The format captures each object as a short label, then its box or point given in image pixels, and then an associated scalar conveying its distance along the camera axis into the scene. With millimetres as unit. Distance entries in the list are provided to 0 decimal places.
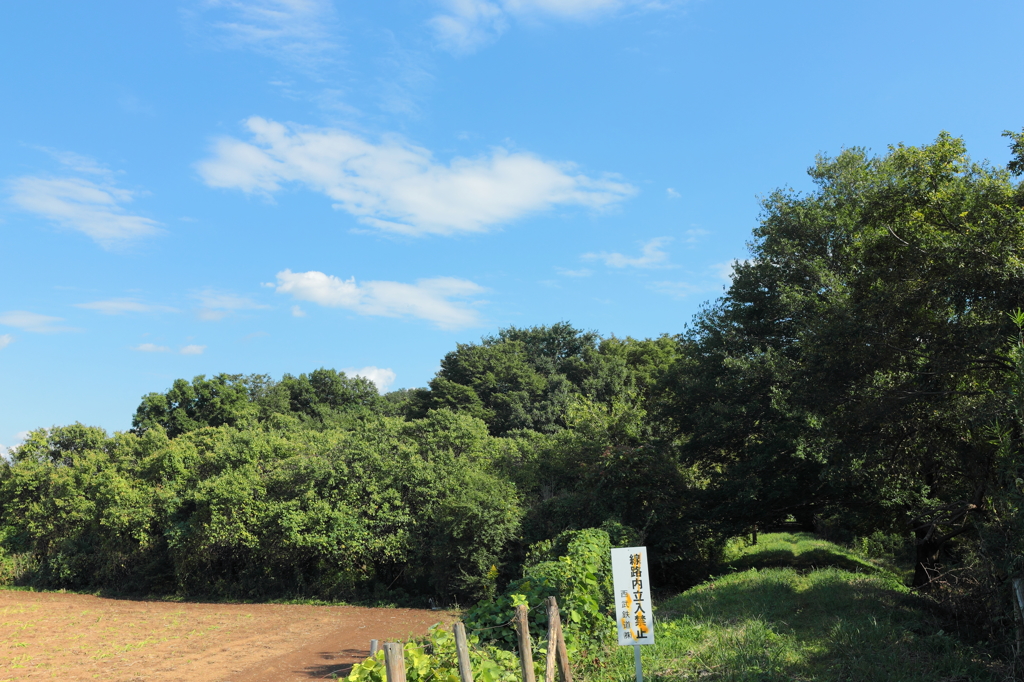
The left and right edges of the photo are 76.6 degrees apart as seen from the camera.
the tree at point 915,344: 8602
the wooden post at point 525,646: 5477
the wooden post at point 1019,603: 6371
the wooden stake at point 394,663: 4641
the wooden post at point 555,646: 5715
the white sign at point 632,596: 5949
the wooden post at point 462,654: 5188
